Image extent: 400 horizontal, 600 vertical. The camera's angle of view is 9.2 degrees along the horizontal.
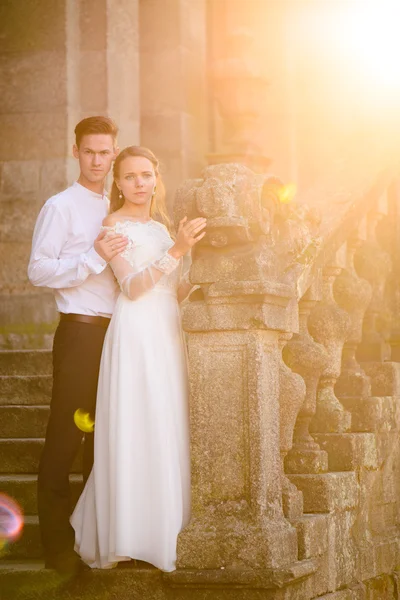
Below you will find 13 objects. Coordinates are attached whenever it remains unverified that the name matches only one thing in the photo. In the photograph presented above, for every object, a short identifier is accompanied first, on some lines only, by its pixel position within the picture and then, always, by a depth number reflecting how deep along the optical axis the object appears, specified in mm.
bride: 10009
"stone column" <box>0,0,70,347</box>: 16269
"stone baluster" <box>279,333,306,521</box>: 10515
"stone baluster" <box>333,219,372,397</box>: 12404
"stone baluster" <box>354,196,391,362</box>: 13252
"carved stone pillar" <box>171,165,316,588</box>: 9852
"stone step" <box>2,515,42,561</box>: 11227
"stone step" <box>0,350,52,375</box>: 13765
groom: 10344
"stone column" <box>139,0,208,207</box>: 17583
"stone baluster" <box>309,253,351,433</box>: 11726
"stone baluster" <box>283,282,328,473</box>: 11097
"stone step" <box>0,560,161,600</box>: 9968
